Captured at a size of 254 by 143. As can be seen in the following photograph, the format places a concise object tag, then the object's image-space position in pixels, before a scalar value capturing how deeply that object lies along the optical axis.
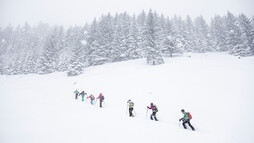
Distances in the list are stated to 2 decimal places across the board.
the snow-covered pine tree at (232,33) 40.05
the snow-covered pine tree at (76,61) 32.16
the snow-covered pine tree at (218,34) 48.81
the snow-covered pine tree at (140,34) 38.96
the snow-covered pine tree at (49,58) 42.56
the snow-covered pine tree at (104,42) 39.03
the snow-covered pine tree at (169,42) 34.66
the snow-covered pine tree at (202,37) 50.38
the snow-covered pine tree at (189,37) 48.81
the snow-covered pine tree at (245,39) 36.06
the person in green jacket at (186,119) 8.75
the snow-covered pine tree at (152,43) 29.64
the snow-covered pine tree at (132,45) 38.94
